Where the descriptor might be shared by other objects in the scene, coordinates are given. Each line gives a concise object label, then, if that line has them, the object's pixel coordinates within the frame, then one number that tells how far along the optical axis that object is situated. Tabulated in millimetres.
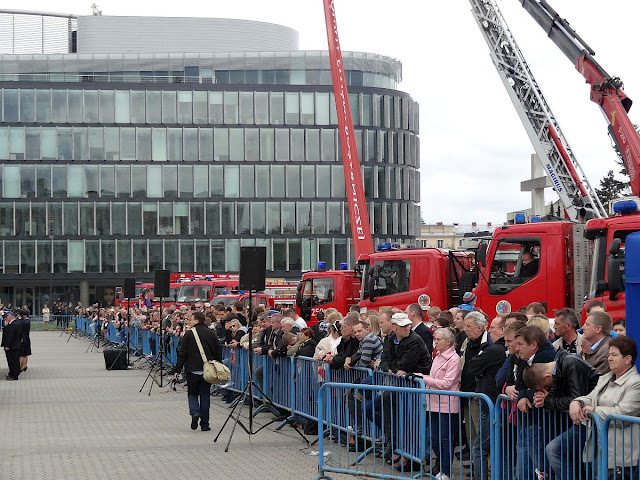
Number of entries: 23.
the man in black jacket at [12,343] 26625
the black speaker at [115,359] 30984
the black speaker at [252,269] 15422
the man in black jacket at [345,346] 13289
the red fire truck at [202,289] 42594
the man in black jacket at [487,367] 9672
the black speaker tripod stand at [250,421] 14281
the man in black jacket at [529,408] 8188
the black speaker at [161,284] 24250
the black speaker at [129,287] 32438
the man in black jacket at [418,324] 13031
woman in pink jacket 9727
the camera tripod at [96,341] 46325
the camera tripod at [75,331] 60703
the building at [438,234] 157000
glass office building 76188
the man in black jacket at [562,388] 7680
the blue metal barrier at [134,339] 37125
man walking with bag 16109
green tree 54281
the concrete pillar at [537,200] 25750
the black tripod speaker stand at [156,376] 23050
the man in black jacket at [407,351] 11836
